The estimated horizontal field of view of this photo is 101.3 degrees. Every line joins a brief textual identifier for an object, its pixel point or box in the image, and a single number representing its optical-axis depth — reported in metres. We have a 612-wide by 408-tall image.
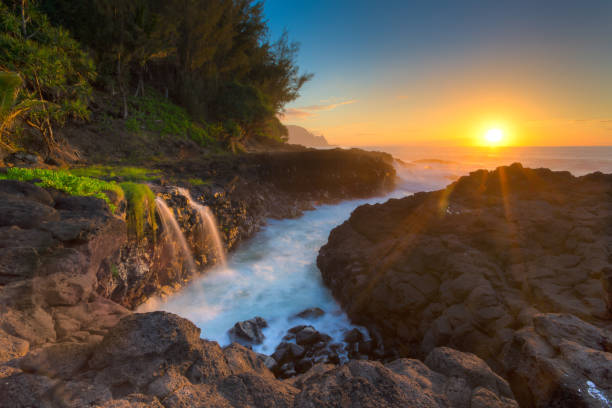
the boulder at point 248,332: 6.25
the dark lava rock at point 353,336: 6.16
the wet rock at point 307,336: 6.05
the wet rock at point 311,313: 7.20
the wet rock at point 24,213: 3.76
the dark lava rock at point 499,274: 2.94
